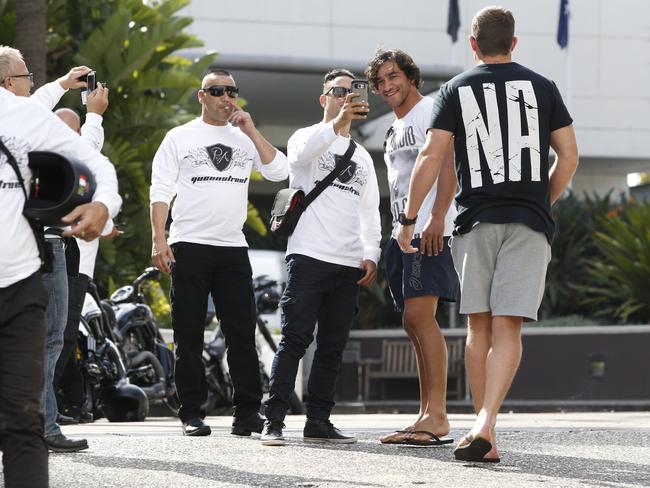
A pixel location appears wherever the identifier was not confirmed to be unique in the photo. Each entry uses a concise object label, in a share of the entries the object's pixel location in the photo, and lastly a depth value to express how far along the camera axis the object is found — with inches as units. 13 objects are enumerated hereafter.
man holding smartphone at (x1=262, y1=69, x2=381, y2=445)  583.5
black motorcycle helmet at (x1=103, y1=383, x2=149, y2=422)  808.3
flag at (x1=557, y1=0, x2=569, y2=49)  2308.1
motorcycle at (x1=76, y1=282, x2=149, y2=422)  779.4
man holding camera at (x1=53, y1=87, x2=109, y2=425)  564.4
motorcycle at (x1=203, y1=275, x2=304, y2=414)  978.1
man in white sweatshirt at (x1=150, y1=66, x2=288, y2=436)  601.0
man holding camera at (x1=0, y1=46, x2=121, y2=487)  344.2
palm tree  1092.6
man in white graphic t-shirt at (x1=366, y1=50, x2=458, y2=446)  575.5
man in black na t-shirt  502.3
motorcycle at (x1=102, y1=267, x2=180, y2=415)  877.2
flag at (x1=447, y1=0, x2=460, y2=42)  2181.3
